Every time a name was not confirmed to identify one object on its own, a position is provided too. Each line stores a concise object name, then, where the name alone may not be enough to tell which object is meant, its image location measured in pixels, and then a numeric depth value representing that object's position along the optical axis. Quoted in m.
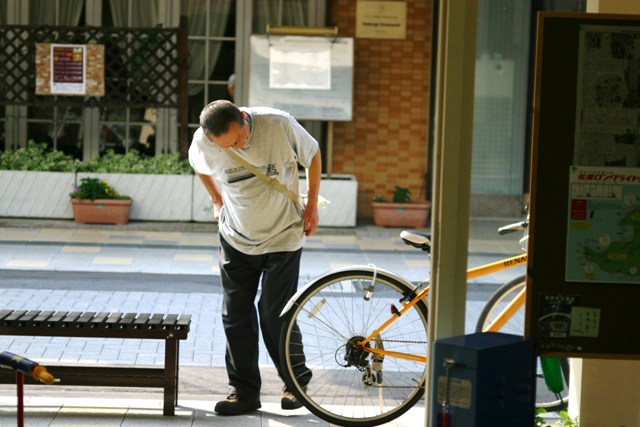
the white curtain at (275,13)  15.05
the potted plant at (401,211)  14.13
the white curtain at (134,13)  15.03
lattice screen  14.19
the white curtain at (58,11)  15.00
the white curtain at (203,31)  15.08
